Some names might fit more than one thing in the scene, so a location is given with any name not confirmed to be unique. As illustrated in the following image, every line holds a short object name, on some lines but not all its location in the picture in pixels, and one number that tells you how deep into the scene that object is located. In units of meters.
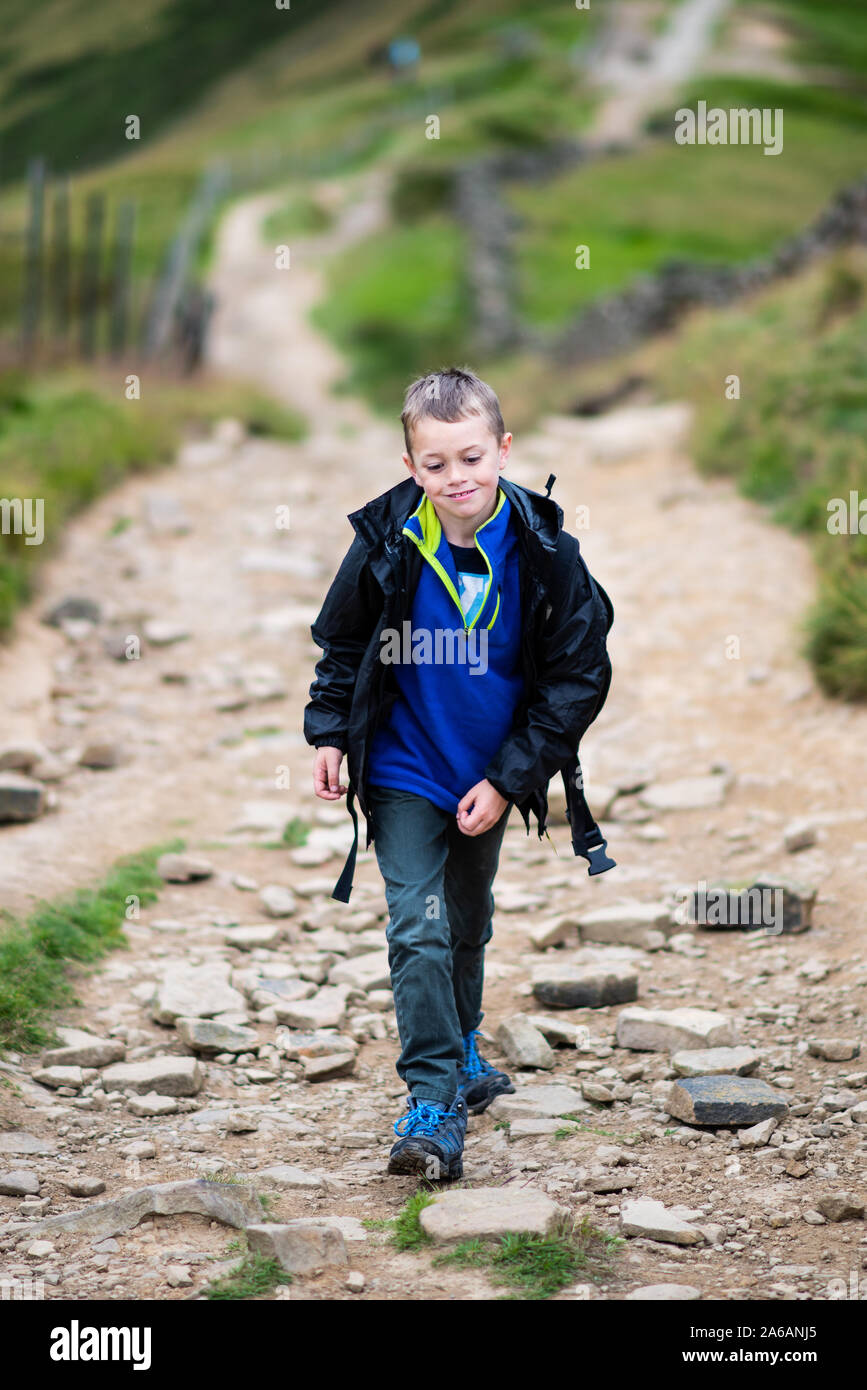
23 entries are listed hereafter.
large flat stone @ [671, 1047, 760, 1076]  7.85
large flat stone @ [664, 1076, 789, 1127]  7.23
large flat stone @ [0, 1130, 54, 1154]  7.00
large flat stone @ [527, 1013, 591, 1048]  8.68
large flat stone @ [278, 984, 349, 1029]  9.05
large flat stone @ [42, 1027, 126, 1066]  8.15
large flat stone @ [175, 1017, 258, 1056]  8.55
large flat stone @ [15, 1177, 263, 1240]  6.02
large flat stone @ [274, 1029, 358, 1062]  8.67
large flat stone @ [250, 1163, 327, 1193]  6.61
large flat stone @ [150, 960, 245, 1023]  8.88
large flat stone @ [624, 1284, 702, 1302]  5.32
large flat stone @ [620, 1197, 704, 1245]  5.95
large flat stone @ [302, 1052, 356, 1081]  8.34
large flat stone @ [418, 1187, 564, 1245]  5.80
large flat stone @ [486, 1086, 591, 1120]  7.59
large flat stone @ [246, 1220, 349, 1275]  5.61
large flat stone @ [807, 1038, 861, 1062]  8.04
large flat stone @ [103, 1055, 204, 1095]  7.92
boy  6.68
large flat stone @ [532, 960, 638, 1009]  9.26
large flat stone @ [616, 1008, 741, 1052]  8.30
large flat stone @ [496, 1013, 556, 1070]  8.36
